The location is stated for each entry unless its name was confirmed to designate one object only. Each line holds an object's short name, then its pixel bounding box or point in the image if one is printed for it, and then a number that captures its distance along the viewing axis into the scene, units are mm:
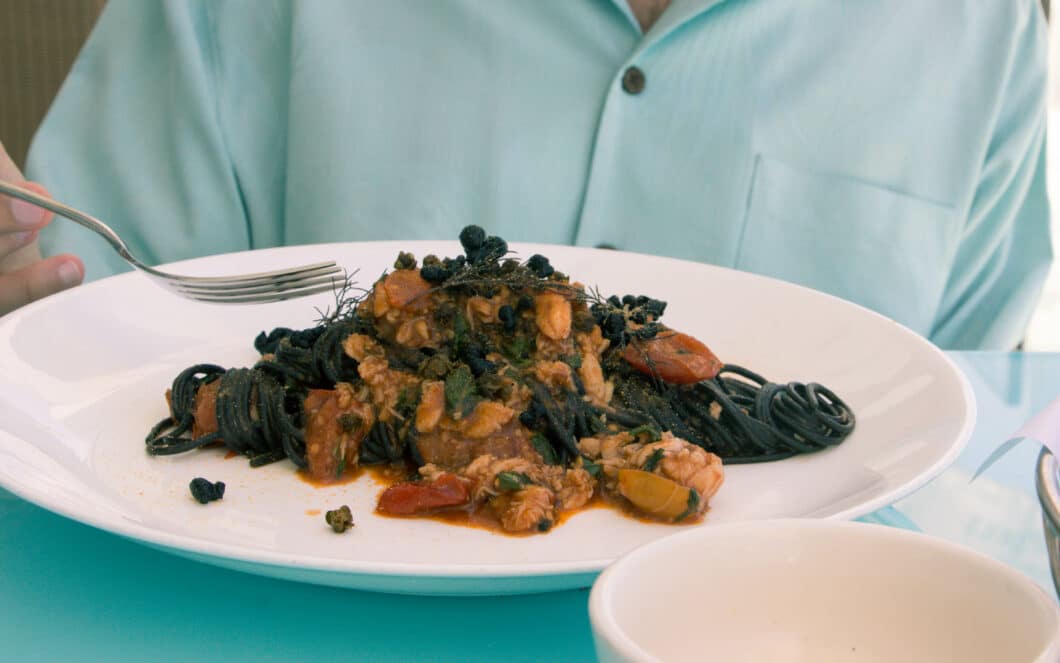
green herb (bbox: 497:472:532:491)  827
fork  905
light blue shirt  1092
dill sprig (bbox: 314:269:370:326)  918
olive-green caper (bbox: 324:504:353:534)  772
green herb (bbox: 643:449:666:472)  833
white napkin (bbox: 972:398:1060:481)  545
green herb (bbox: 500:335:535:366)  879
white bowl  416
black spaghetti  848
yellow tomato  811
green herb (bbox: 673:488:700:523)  809
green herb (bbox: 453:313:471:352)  876
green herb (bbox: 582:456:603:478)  844
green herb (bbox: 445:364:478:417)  852
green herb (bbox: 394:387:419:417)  865
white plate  663
